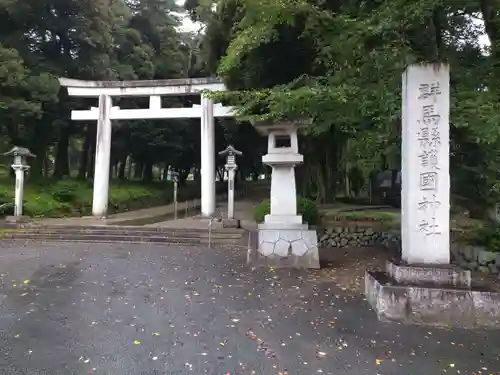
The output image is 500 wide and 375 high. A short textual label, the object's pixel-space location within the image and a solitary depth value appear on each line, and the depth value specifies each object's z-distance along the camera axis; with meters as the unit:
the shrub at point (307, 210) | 10.68
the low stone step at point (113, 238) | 11.43
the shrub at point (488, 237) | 6.86
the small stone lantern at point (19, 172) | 13.50
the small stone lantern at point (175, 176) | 17.65
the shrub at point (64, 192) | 16.39
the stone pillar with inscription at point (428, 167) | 4.93
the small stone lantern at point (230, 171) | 13.34
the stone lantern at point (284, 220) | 7.86
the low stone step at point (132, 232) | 11.88
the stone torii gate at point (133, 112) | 15.64
